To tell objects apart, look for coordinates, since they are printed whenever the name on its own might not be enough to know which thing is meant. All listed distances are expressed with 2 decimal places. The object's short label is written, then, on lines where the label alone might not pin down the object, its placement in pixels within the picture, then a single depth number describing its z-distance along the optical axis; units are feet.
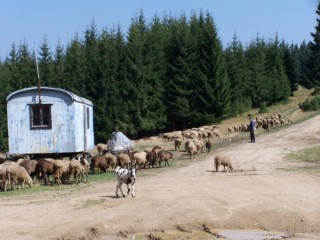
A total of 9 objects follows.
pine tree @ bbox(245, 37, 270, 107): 235.40
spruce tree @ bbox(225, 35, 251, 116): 214.48
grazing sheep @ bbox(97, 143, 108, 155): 117.39
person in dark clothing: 120.78
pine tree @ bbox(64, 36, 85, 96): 191.62
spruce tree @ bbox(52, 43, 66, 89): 197.06
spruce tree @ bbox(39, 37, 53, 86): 198.49
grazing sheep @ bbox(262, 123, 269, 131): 156.58
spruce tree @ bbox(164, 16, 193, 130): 187.52
